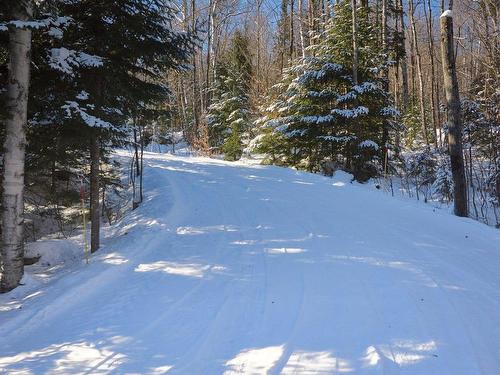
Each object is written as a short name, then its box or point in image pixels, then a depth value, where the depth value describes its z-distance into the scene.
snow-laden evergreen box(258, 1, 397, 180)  13.41
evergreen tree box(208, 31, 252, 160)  22.95
